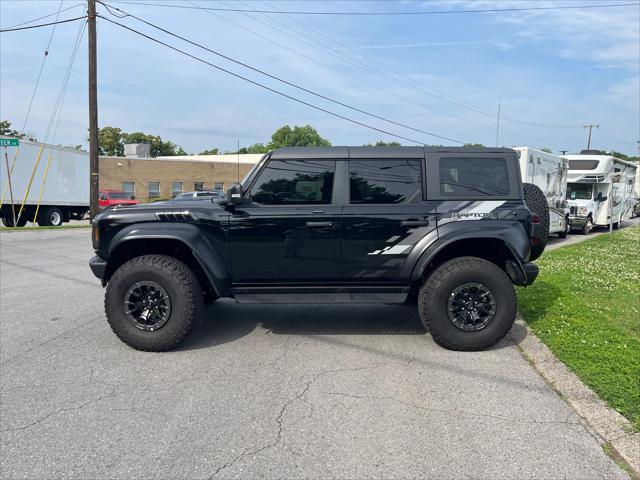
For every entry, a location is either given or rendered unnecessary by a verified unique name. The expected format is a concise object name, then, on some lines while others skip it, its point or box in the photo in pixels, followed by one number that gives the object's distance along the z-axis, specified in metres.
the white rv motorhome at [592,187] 19.33
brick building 44.91
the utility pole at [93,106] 19.47
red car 29.75
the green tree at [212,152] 105.62
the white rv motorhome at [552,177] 14.41
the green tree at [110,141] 79.88
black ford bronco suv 4.97
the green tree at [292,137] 103.88
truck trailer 20.61
